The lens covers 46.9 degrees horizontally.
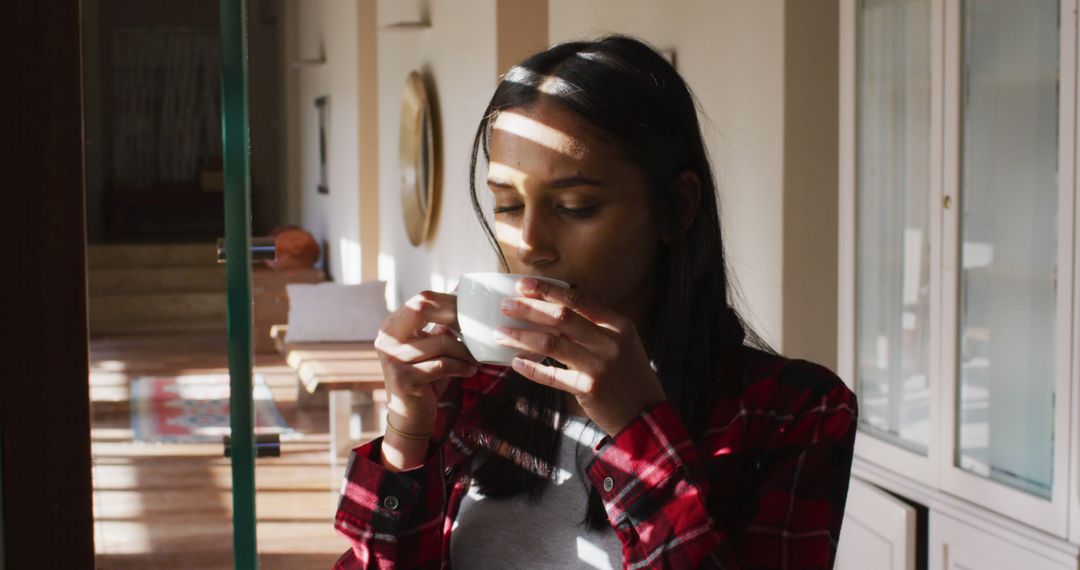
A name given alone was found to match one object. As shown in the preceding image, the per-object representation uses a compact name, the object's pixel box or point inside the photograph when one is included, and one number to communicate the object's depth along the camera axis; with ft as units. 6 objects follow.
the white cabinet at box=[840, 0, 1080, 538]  7.42
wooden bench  18.42
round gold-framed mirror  21.62
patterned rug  12.19
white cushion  22.49
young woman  2.95
